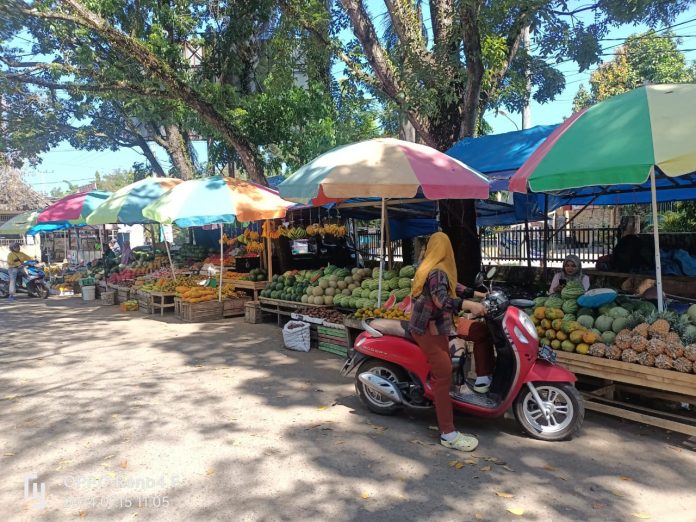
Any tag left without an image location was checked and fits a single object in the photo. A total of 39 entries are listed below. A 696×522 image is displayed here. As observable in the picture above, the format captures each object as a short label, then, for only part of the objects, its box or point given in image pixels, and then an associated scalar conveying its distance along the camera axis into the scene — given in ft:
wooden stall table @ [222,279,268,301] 33.40
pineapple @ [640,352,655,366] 13.94
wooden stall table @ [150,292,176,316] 35.47
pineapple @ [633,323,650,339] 14.49
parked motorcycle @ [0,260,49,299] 48.42
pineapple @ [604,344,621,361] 14.65
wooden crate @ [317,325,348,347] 22.95
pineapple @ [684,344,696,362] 13.17
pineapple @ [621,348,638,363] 14.23
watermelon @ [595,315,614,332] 15.75
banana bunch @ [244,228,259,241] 38.14
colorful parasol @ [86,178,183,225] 36.47
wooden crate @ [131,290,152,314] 37.07
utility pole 40.55
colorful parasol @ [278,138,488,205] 18.01
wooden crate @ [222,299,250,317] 33.45
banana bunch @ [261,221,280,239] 34.14
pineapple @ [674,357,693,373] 13.23
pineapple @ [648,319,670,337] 14.25
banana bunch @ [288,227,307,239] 35.29
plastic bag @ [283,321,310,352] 23.99
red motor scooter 13.33
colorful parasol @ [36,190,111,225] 43.55
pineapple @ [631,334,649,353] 14.15
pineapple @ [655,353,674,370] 13.56
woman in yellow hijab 12.95
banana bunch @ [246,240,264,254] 37.27
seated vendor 20.84
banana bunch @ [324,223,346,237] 34.91
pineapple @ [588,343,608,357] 14.99
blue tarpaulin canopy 24.53
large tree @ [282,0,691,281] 22.50
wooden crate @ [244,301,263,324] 31.35
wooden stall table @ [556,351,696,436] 13.29
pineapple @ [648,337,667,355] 13.82
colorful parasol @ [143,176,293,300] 29.35
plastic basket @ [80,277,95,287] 46.53
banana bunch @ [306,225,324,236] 35.40
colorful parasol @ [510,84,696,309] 13.14
